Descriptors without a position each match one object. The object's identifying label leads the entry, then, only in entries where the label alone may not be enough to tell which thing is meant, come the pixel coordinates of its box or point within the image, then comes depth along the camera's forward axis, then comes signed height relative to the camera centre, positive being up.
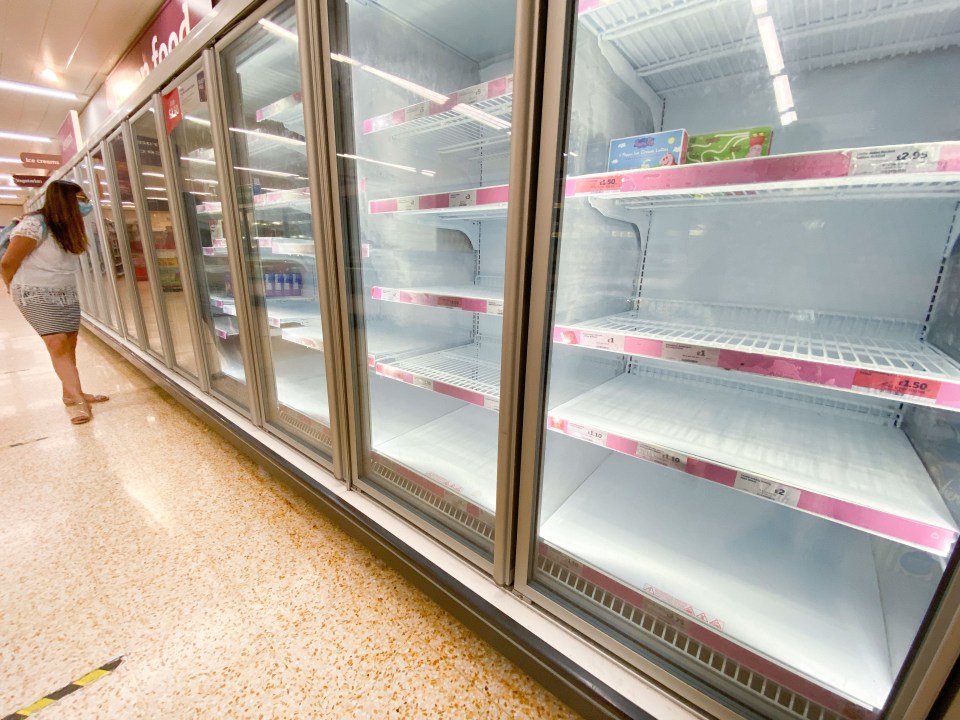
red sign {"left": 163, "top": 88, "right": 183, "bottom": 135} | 1.98 +0.68
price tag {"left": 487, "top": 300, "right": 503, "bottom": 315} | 1.08 -0.15
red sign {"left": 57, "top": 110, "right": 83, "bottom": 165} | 5.66 +1.58
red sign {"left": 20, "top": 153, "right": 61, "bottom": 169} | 7.53 +1.49
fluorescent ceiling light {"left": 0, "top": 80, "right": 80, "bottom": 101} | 4.73 +1.81
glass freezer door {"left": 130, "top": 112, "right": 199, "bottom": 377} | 2.78 +0.18
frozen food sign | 2.46 +1.48
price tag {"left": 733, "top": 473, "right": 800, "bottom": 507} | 0.74 -0.43
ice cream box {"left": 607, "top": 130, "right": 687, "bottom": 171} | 0.90 +0.25
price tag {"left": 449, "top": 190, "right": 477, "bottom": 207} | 1.09 +0.15
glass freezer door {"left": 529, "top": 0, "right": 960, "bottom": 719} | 0.75 -0.19
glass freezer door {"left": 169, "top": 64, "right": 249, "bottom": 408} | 2.19 +0.04
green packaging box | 0.93 +0.27
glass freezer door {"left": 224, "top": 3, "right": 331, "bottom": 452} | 1.65 +0.19
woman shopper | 2.47 -0.21
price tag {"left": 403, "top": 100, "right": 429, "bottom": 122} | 1.14 +0.40
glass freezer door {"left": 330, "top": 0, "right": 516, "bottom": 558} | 1.23 +0.07
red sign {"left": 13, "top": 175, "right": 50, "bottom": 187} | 7.95 +1.18
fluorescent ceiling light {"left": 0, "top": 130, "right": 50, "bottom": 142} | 7.26 +1.89
